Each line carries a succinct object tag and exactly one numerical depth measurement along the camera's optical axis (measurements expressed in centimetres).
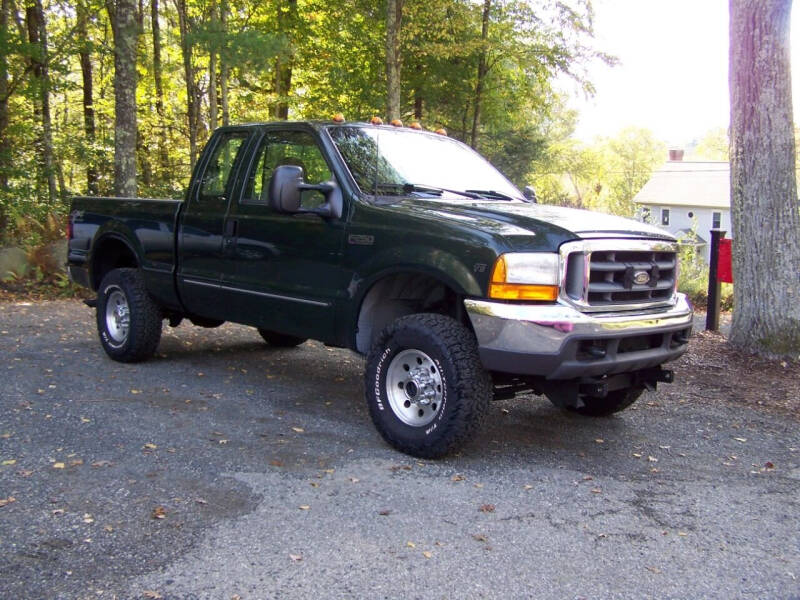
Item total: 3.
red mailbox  944
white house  5500
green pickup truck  431
